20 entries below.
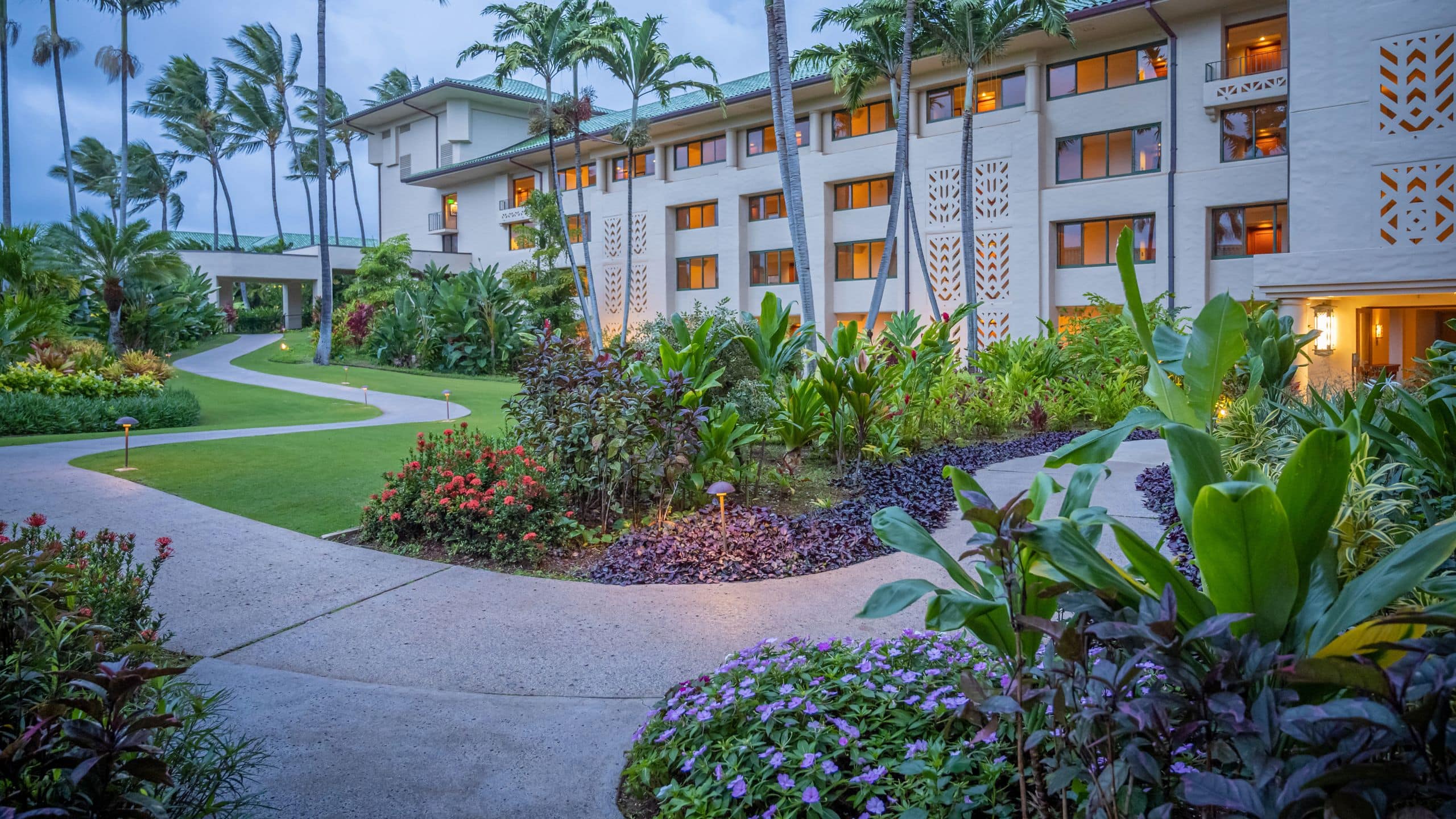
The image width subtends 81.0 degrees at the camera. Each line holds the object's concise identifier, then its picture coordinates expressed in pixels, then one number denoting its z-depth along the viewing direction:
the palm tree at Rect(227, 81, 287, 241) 50.53
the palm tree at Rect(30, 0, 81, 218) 35.47
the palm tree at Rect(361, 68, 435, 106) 56.41
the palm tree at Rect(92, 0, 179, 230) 35.53
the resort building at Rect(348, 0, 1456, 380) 16.59
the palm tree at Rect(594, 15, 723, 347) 26.77
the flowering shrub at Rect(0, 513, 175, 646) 4.10
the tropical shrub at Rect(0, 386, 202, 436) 14.26
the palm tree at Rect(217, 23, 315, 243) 44.91
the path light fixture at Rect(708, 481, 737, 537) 6.38
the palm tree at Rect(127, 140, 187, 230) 59.28
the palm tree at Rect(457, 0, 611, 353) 26.91
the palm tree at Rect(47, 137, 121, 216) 59.16
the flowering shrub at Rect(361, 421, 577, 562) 6.80
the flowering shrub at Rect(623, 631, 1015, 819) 2.64
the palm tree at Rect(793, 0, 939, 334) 20.00
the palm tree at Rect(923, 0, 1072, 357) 20.16
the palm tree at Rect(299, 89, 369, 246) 54.25
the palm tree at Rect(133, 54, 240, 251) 48.97
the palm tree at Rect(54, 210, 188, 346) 21.89
